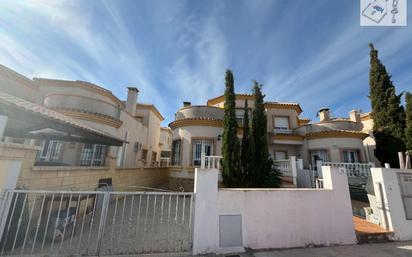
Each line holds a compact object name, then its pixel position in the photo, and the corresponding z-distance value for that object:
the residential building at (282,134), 12.95
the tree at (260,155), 8.56
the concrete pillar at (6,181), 3.79
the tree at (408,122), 10.12
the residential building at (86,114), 10.21
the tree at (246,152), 8.59
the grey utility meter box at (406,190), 5.75
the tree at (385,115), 11.30
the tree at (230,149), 8.46
